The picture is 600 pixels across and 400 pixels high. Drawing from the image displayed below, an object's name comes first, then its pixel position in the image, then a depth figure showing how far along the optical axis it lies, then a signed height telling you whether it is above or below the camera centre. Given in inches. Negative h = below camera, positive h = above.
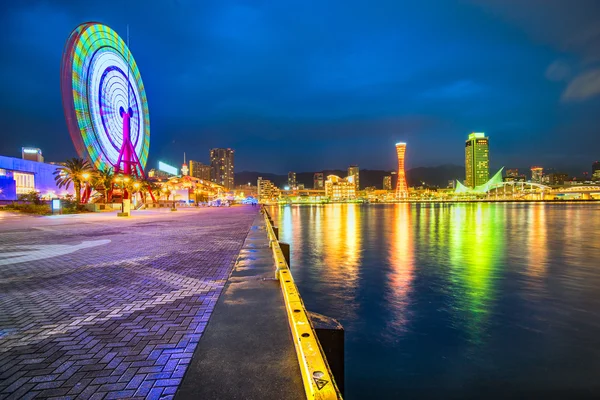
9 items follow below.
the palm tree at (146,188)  3018.9 +117.5
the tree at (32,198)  1969.7 +23.0
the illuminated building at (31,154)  3698.3 +534.0
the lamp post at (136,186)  2572.8 +109.1
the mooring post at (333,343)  191.5 -84.8
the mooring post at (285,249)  542.4 -84.8
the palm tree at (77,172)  1983.3 +177.0
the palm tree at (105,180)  2174.0 +134.0
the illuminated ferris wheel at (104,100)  2060.8 +734.8
